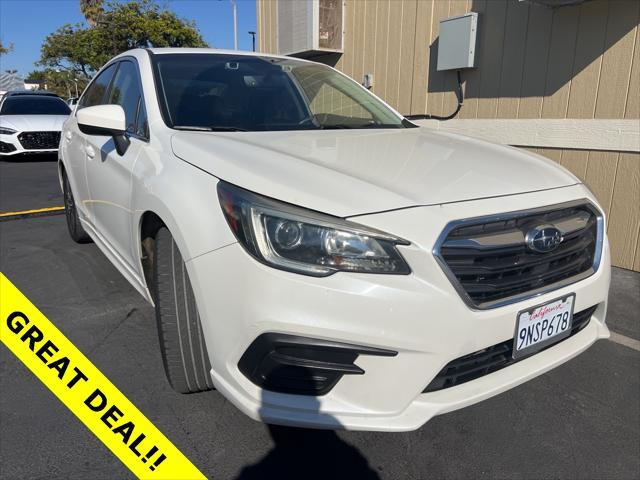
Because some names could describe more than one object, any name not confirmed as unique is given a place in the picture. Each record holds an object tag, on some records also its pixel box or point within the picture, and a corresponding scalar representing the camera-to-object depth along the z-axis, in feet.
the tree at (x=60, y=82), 170.19
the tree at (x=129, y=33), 89.35
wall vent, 21.97
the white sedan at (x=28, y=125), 32.14
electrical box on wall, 16.19
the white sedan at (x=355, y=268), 5.02
